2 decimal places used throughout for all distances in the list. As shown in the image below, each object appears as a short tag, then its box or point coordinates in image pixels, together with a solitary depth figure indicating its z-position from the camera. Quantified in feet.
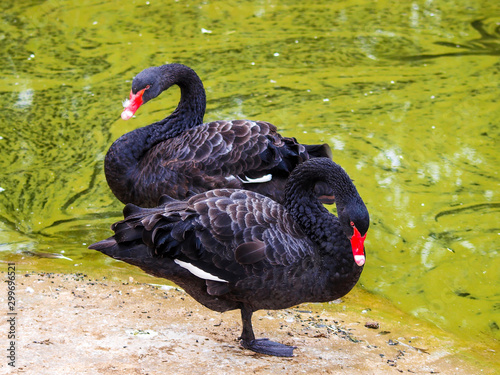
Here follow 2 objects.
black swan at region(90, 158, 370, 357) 20.40
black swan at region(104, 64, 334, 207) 25.90
